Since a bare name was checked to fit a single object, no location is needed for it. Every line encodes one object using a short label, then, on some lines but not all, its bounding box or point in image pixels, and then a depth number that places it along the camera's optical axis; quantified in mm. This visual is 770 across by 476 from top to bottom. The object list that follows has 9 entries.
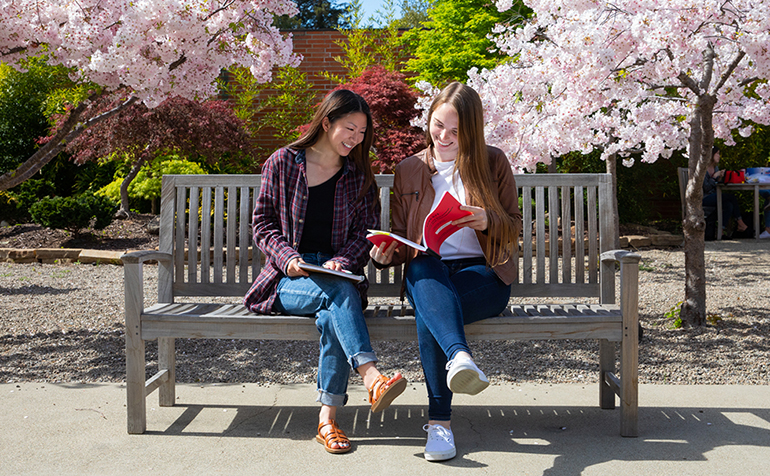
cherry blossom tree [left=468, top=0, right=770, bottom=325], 3535
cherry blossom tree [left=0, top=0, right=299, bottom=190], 4172
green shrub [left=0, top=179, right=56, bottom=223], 9875
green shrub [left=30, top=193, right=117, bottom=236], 8648
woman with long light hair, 2445
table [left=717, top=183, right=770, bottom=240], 9234
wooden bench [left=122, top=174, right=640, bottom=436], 2590
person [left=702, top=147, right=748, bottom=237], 9273
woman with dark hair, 2541
